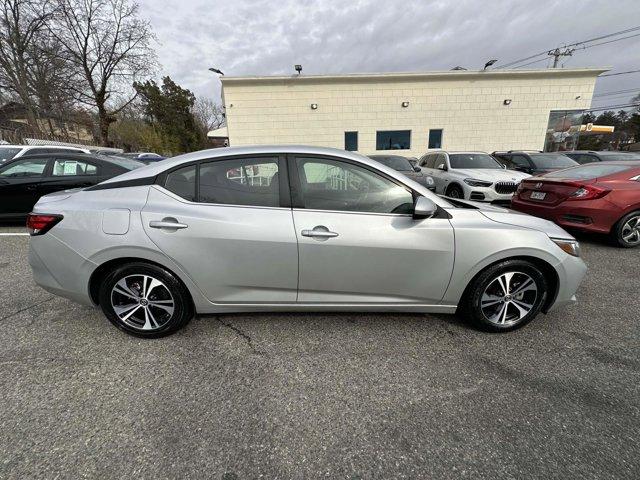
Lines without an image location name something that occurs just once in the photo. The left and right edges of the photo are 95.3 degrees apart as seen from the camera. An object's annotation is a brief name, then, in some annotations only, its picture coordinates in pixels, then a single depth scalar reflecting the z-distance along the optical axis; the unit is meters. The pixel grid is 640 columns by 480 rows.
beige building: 15.48
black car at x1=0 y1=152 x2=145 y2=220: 5.31
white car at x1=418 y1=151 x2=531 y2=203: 6.76
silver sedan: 2.24
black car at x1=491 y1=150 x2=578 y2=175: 8.85
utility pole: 29.84
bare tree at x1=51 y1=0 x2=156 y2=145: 21.75
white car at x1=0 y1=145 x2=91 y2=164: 7.59
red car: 4.38
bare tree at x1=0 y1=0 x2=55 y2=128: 20.03
